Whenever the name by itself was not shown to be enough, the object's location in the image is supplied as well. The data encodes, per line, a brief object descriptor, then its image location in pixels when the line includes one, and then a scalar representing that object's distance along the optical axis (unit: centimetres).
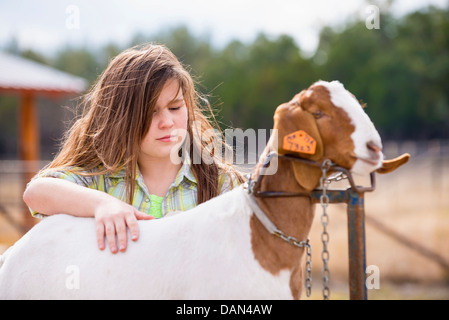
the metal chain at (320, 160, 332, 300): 213
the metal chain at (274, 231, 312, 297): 218
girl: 274
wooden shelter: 1213
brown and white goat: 209
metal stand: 217
